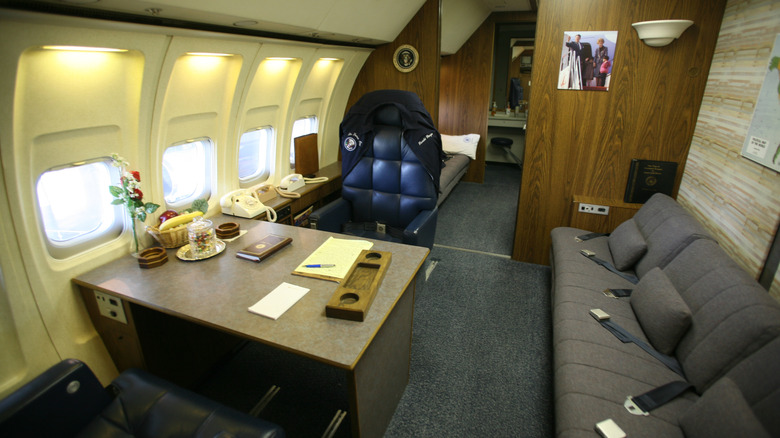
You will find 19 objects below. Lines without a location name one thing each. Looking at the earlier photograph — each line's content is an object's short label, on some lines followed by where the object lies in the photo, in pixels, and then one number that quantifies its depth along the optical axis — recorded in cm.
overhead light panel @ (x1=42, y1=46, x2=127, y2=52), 177
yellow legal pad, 197
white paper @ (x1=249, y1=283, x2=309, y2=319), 167
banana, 228
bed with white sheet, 594
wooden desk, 155
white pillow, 629
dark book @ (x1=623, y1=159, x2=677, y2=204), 321
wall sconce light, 280
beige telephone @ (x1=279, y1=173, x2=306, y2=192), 345
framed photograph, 313
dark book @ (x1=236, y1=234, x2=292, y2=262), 212
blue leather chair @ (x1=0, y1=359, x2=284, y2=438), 146
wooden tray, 161
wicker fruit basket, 225
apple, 238
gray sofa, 144
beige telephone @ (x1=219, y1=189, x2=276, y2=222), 285
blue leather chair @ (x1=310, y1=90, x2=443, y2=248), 306
